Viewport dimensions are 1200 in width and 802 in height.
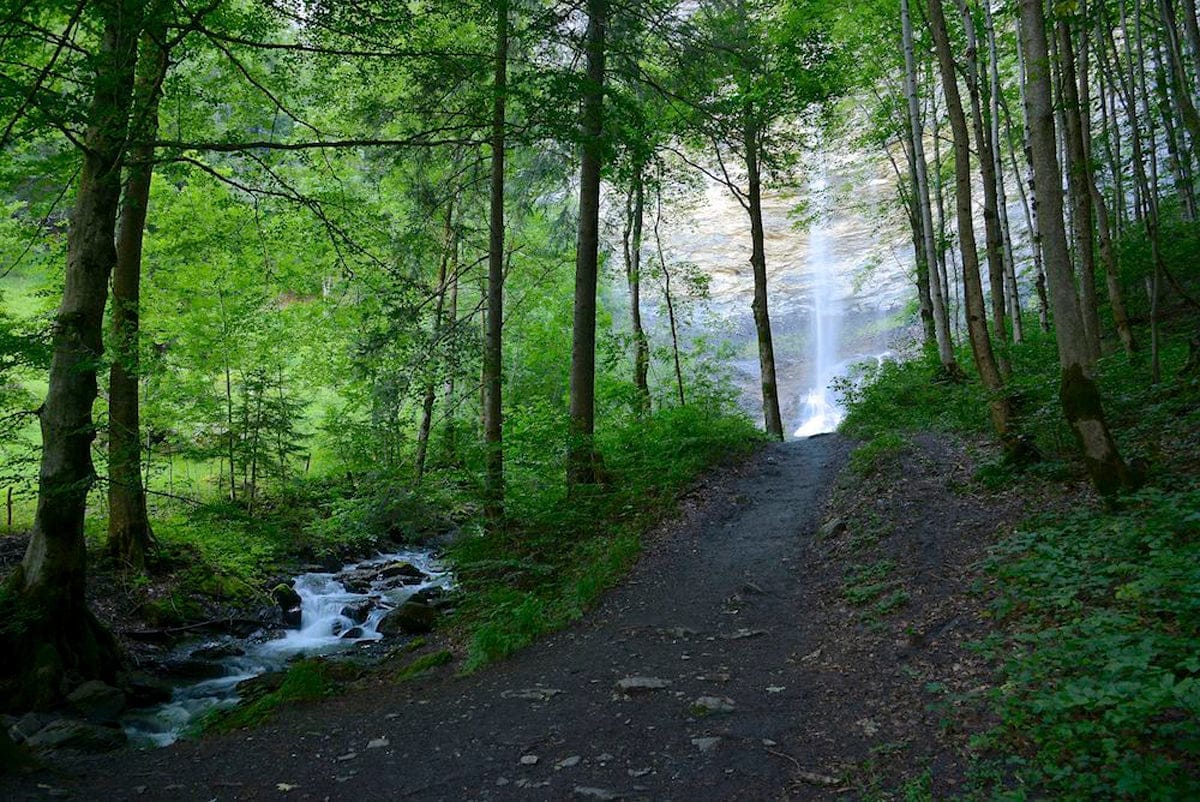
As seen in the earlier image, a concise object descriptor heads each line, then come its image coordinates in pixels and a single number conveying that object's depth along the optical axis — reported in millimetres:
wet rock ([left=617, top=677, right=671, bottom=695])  4773
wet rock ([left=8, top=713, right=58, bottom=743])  5250
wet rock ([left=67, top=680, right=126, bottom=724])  6039
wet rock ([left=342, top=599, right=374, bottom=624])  10523
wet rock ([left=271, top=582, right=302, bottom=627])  10521
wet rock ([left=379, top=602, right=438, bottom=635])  9180
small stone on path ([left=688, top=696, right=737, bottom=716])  4262
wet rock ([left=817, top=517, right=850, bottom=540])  7832
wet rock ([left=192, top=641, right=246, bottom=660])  8664
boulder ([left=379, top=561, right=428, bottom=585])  12656
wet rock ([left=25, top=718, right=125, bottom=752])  5129
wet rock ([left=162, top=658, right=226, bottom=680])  8023
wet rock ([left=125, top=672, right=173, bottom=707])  6844
